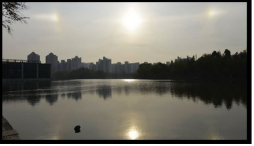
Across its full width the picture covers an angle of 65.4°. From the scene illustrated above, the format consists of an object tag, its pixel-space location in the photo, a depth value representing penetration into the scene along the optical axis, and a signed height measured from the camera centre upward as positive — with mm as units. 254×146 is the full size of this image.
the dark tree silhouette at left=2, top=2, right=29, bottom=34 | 12531 +4075
